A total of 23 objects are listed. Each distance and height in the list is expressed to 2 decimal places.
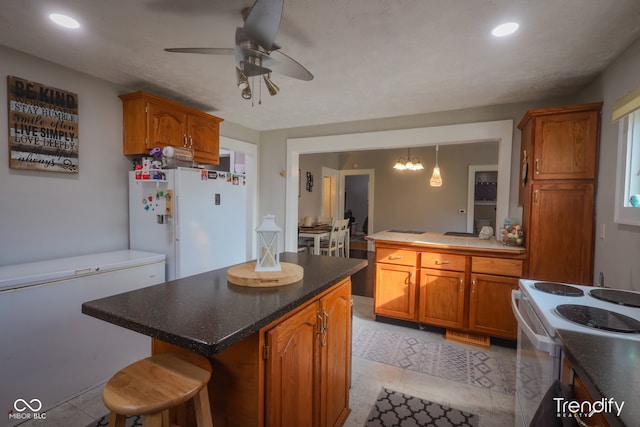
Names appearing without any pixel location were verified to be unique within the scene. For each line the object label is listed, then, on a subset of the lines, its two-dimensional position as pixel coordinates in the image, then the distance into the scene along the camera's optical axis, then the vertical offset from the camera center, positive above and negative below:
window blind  1.57 +0.57
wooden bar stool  0.92 -0.62
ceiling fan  1.25 +0.72
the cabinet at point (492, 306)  2.57 -0.89
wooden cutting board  1.35 -0.35
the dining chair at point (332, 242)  5.44 -0.76
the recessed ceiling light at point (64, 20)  1.64 +0.99
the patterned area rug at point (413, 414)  1.75 -1.29
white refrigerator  2.45 -0.17
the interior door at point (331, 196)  7.76 +0.15
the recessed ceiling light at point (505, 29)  1.67 +1.01
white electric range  1.02 -0.41
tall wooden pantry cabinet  2.25 +0.11
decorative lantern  1.42 -0.22
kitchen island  0.95 -0.48
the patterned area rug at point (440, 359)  2.19 -1.27
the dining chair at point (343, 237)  5.87 -0.74
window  1.79 +0.24
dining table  5.16 -0.56
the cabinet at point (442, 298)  2.75 -0.88
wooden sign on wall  2.04 +0.50
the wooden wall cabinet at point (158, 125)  2.56 +0.67
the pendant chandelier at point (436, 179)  4.82 +0.40
